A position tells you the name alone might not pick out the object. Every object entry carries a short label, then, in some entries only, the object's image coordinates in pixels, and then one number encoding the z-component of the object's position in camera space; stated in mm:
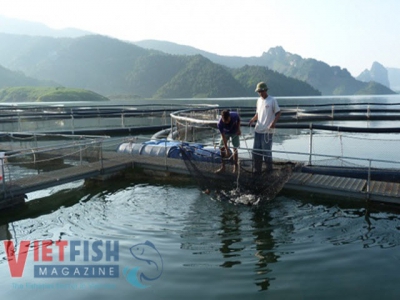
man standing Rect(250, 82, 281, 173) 8086
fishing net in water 7570
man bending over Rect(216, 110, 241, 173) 8610
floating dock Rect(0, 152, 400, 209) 7777
